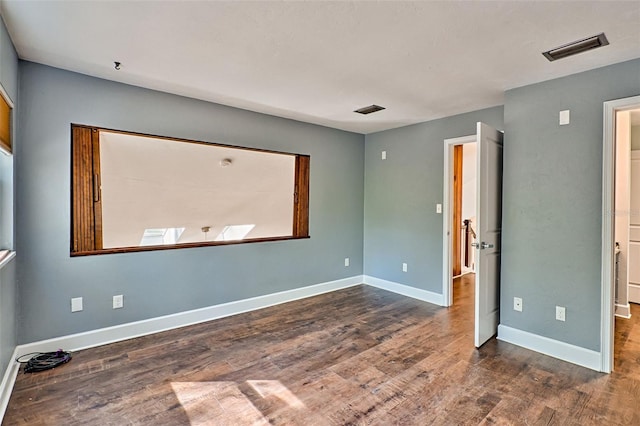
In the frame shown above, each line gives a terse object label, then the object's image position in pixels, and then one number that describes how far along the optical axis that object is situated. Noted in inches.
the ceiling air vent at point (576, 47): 81.0
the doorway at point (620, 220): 95.5
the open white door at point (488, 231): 112.4
